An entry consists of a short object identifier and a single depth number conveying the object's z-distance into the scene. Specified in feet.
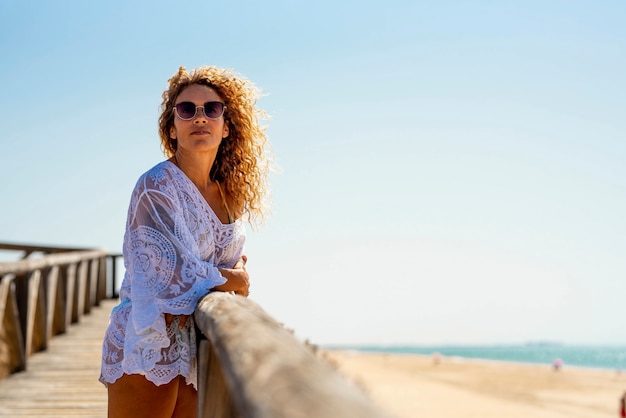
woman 7.41
